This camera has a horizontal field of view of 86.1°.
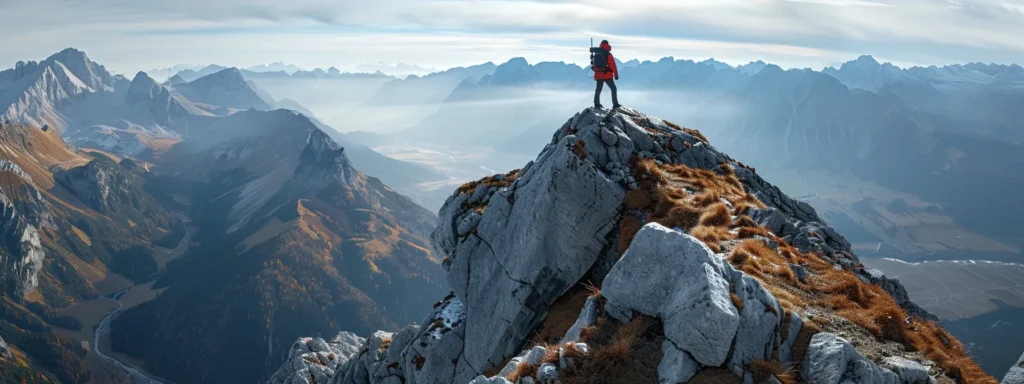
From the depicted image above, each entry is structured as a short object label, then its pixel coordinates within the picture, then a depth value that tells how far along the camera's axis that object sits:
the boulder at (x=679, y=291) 17.03
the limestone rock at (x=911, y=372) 17.35
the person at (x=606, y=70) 40.69
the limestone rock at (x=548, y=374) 17.94
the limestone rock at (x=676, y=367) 16.89
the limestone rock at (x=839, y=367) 16.25
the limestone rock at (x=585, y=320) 21.32
